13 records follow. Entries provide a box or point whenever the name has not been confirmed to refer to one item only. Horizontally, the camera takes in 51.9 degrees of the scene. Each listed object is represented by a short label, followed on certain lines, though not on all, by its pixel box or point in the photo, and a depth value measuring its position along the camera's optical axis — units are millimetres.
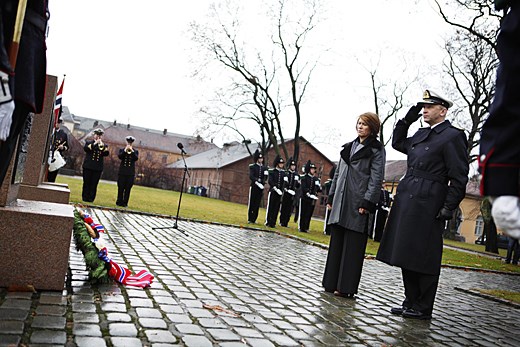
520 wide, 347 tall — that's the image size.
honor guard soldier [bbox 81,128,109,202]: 16172
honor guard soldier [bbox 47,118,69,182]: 14566
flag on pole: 10408
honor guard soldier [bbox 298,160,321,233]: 18438
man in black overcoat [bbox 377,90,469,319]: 5598
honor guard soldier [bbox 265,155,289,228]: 18094
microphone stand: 11266
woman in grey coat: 6434
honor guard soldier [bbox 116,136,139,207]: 16953
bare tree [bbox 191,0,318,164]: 37844
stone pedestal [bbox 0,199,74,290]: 4496
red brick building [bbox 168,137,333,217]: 61594
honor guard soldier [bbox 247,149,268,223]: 18297
